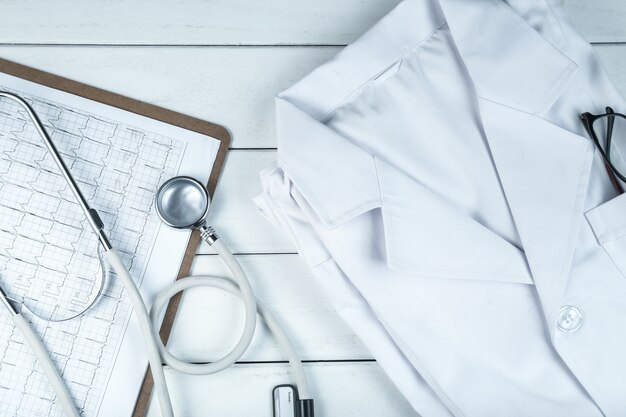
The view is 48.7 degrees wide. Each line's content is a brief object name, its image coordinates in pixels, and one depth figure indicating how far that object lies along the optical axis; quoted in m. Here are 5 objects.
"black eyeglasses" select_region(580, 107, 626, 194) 0.82
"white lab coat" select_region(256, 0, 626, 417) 0.79
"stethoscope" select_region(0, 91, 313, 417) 0.85
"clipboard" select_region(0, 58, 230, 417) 0.95
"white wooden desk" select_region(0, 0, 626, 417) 0.92
